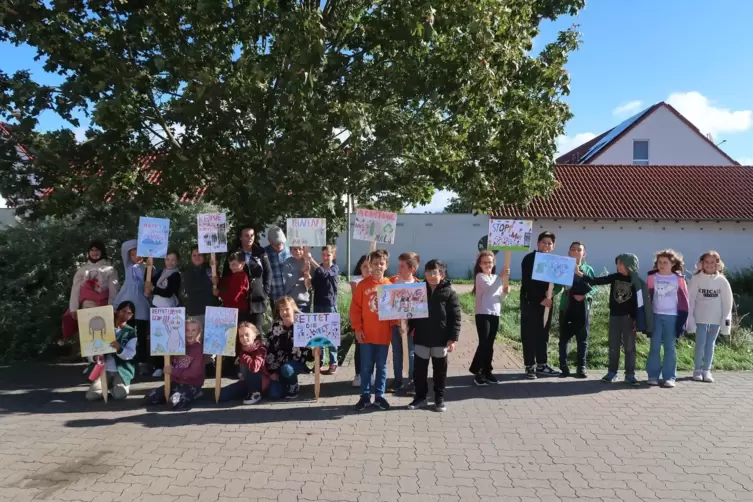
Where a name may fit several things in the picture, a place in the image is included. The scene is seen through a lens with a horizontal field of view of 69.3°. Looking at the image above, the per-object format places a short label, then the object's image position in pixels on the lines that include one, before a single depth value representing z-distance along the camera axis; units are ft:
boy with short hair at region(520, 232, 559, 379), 23.35
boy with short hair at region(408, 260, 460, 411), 18.97
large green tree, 20.33
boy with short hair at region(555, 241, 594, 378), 23.62
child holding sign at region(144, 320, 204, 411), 19.86
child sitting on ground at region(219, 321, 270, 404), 20.13
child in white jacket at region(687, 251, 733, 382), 23.56
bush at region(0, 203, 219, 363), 26.02
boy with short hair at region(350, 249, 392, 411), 19.39
